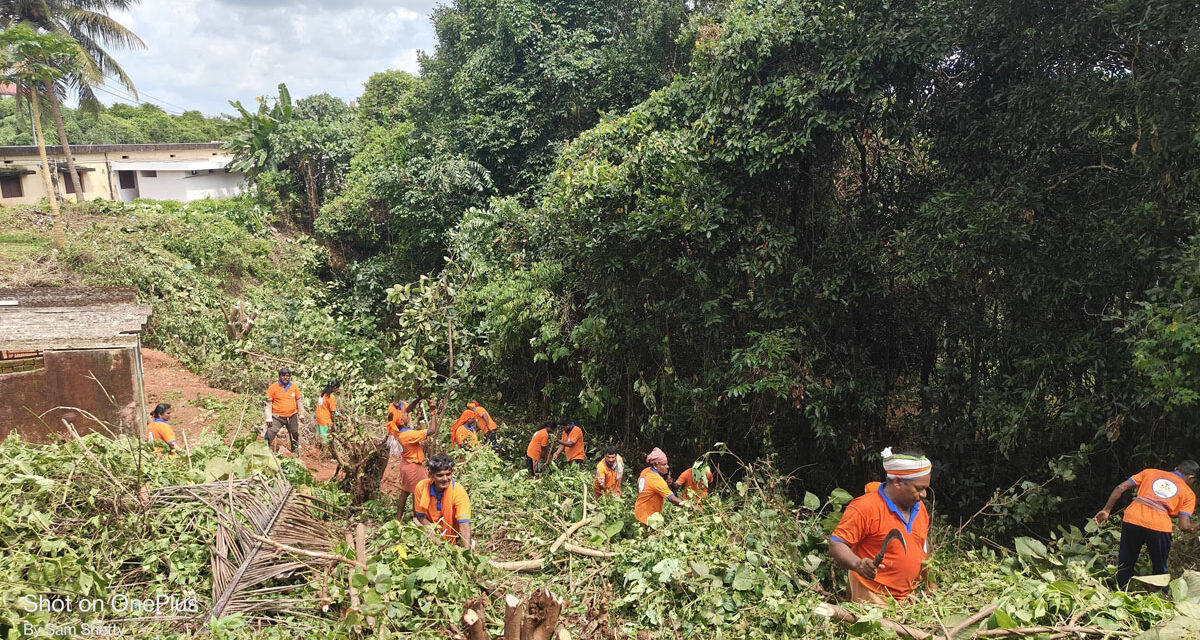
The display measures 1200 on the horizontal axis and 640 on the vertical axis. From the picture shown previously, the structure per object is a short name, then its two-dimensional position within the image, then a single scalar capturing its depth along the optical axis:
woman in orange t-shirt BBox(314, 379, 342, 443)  8.80
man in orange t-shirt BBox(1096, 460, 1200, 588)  5.18
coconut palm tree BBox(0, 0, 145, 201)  20.59
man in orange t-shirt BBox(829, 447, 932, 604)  4.00
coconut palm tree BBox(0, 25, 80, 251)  16.73
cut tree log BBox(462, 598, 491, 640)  3.25
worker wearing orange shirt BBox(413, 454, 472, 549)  5.13
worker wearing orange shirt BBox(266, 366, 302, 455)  9.58
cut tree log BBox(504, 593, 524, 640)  3.23
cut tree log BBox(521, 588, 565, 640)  3.31
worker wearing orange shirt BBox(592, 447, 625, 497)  7.01
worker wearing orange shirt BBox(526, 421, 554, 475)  9.35
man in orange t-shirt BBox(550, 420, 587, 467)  9.12
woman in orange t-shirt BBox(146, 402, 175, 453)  7.52
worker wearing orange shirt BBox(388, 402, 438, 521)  6.19
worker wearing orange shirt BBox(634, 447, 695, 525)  6.11
